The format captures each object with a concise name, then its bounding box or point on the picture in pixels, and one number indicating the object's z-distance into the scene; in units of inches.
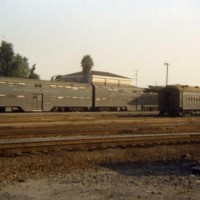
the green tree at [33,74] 3654.8
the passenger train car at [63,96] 1472.7
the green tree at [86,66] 4682.6
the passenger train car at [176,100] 1498.5
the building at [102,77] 4761.3
